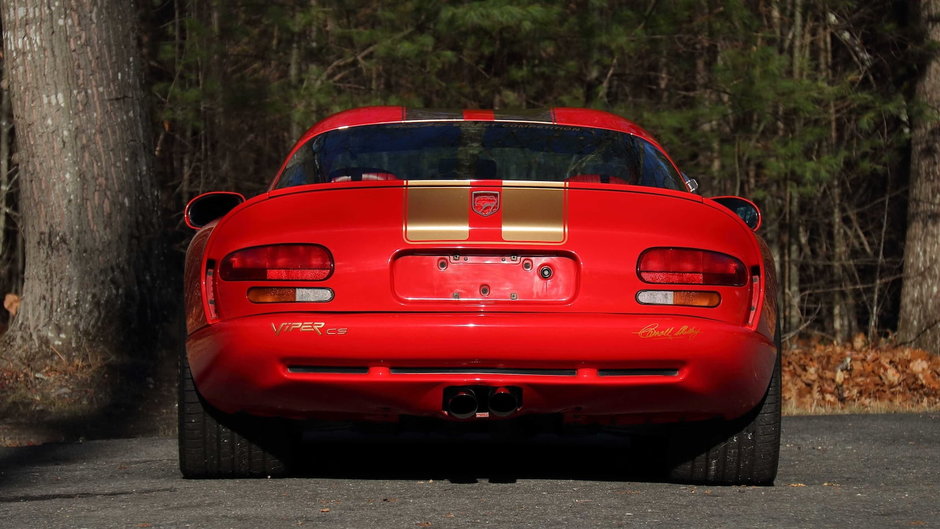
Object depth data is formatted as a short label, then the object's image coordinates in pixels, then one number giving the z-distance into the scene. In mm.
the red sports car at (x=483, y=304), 8562
